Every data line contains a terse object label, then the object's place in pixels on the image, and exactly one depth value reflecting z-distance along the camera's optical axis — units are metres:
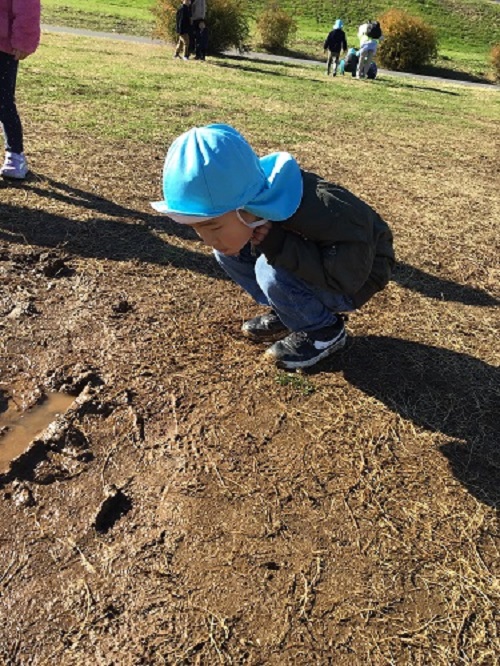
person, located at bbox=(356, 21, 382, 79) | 16.39
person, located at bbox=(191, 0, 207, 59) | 15.34
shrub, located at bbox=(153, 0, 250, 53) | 18.09
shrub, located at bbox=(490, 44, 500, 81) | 22.38
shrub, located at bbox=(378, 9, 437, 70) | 21.77
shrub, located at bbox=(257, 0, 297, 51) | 21.61
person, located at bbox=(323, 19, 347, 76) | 16.98
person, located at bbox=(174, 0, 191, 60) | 14.76
